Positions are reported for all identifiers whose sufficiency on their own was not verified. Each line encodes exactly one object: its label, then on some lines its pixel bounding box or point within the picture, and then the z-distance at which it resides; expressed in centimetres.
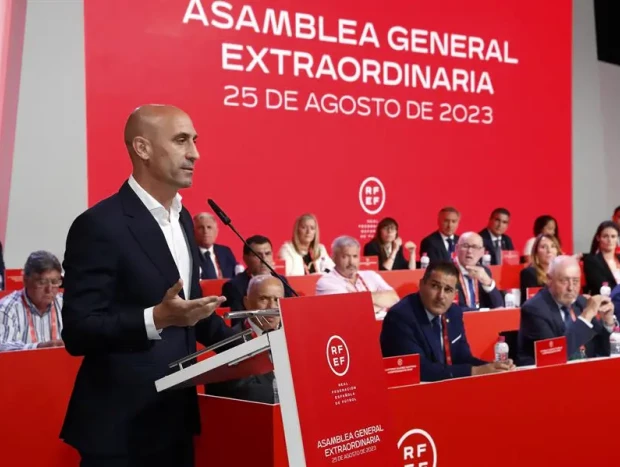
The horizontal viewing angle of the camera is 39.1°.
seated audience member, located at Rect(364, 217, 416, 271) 821
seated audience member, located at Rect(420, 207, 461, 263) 825
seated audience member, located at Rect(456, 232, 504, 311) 647
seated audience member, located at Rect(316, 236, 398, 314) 590
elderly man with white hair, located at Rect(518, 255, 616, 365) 443
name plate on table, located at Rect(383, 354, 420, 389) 280
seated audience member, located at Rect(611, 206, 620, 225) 1016
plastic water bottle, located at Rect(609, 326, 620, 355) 454
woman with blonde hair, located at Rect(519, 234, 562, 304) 655
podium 184
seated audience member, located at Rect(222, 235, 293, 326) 564
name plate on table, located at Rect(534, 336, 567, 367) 320
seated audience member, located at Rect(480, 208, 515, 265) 883
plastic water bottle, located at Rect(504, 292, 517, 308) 628
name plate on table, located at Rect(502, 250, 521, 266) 802
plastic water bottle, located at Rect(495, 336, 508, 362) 430
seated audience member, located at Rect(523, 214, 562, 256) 906
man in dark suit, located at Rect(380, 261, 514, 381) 402
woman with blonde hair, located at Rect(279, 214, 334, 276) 741
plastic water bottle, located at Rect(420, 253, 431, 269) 779
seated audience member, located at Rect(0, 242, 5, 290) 595
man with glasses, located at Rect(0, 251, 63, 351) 446
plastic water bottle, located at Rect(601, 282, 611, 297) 565
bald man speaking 191
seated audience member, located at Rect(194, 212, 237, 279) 736
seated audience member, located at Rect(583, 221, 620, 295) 705
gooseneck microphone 211
